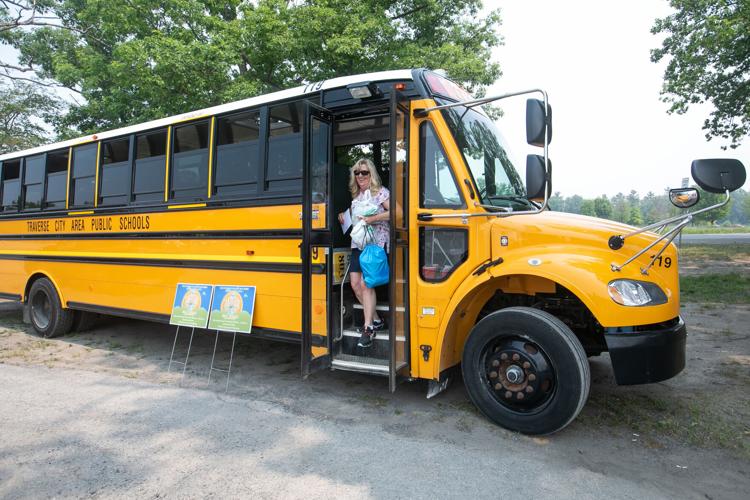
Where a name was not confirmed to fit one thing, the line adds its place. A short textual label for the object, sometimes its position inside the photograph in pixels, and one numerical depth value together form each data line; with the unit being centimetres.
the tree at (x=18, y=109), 2277
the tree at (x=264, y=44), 1191
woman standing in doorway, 405
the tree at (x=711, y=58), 1091
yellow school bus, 314
